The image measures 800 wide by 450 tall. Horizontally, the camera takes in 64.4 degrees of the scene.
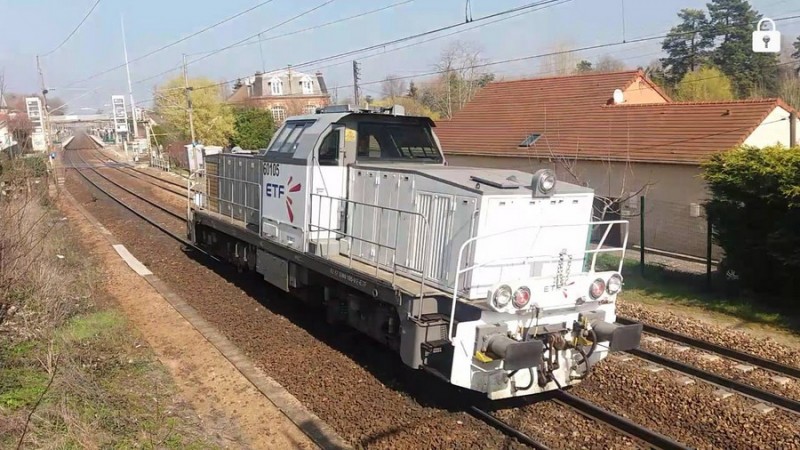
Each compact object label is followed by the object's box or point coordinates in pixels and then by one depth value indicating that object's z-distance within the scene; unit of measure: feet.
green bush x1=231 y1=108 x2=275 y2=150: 163.02
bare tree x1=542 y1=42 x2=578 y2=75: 173.17
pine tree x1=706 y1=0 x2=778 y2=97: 143.33
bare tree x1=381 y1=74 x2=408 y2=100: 223.92
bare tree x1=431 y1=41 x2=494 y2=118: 177.99
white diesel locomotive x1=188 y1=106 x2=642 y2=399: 21.20
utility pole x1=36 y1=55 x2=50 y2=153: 145.06
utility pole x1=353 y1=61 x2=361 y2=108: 124.12
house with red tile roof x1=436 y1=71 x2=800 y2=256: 58.49
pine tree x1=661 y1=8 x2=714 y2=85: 152.66
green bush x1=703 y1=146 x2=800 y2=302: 35.42
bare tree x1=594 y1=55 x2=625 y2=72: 206.90
